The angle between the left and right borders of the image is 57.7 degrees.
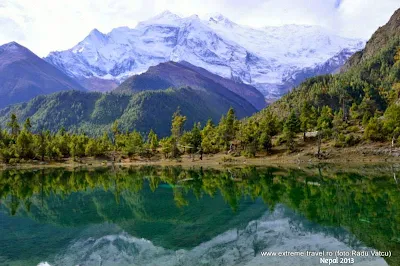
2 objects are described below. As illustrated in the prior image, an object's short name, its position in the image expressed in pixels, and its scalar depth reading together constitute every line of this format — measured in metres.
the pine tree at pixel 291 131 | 129.38
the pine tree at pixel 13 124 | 157.50
